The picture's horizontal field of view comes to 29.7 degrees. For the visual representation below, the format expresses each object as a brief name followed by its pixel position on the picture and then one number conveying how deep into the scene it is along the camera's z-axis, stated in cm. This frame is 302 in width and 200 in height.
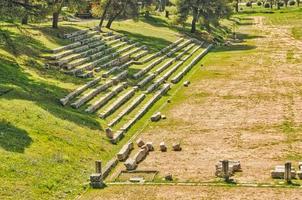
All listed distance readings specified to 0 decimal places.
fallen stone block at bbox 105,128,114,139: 3447
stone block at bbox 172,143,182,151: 3322
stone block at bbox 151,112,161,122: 3991
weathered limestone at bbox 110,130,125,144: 3411
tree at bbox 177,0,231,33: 8338
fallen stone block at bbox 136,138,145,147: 3377
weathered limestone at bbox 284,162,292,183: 2670
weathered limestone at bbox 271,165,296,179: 2727
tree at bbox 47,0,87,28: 5684
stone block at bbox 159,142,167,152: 3325
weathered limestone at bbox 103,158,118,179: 2860
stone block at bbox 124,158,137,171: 2955
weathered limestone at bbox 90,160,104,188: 2681
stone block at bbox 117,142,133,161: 3134
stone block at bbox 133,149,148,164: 3097
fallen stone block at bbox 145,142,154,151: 3331
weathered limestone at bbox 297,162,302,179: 2717
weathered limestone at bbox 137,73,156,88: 4816
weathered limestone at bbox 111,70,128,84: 4682
